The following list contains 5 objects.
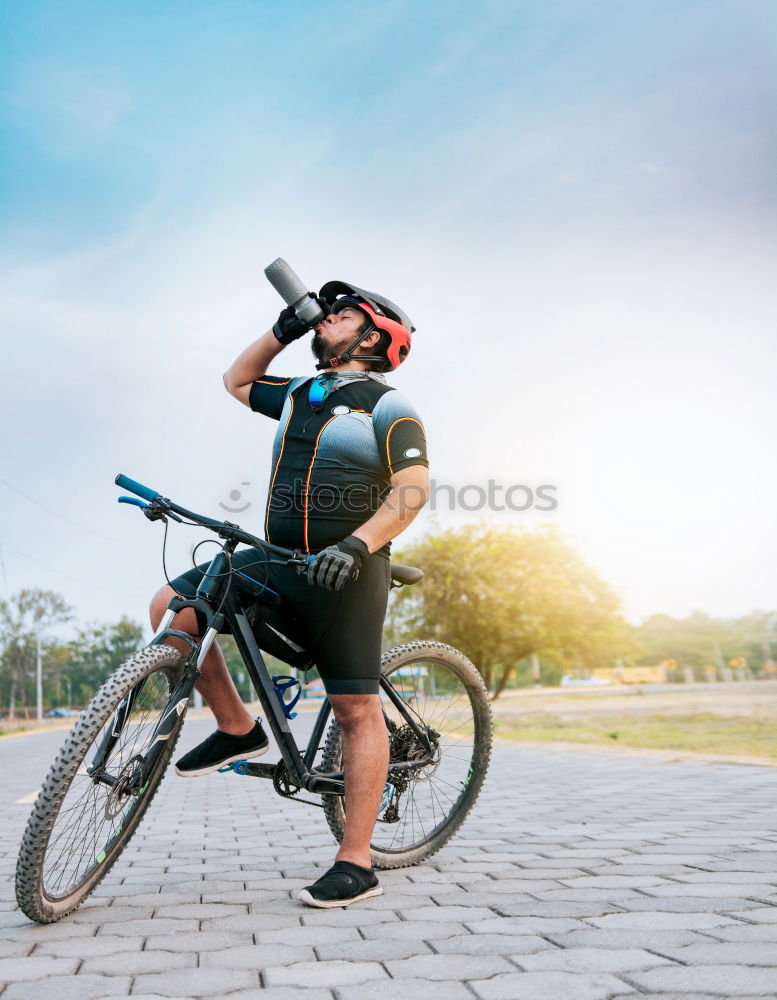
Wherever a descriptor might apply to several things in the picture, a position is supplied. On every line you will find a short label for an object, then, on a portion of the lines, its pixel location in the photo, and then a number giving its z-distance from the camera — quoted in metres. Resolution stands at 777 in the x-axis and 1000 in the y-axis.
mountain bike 2.71
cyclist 3.26
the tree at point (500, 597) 28.80
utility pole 51.88
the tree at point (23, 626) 53.12
